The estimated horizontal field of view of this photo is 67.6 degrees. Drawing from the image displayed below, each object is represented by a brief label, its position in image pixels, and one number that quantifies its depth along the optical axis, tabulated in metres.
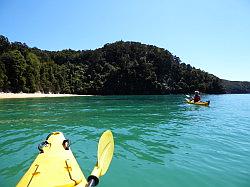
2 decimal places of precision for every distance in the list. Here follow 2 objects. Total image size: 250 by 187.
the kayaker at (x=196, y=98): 25.69
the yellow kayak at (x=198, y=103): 24.58
